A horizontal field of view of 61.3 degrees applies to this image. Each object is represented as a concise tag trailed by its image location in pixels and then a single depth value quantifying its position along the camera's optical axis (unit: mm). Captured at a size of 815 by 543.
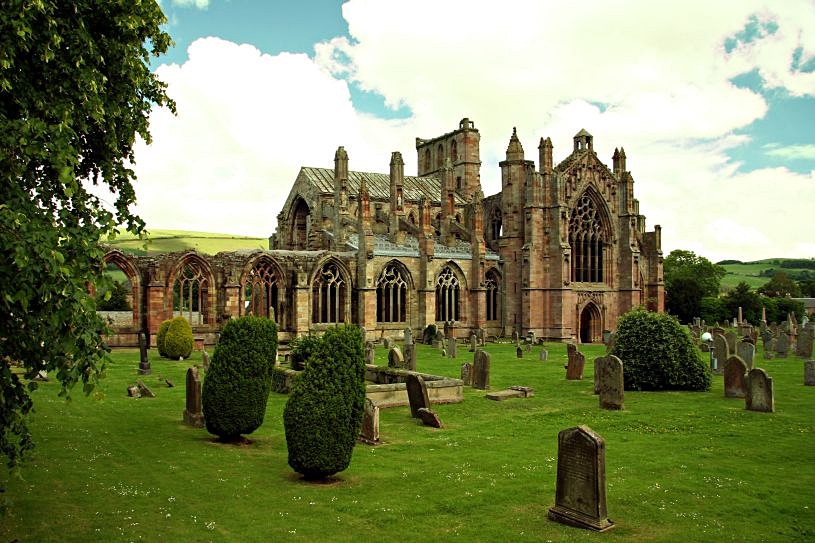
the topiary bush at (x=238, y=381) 13203
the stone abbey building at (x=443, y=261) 36875
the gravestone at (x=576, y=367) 23453
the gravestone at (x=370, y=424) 13633
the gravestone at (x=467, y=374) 22297
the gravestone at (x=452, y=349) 31750
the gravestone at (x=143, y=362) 23938
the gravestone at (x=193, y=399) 15289
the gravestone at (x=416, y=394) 16453
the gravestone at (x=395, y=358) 22047
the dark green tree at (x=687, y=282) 65062
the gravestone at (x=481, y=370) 21239
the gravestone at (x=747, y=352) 22031
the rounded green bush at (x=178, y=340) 29422
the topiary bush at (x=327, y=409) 10516
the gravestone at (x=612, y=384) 17062
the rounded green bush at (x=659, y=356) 19891
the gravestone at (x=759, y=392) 16422
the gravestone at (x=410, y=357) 25406
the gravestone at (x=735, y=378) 18688
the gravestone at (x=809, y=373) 21125
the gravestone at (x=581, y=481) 8688
